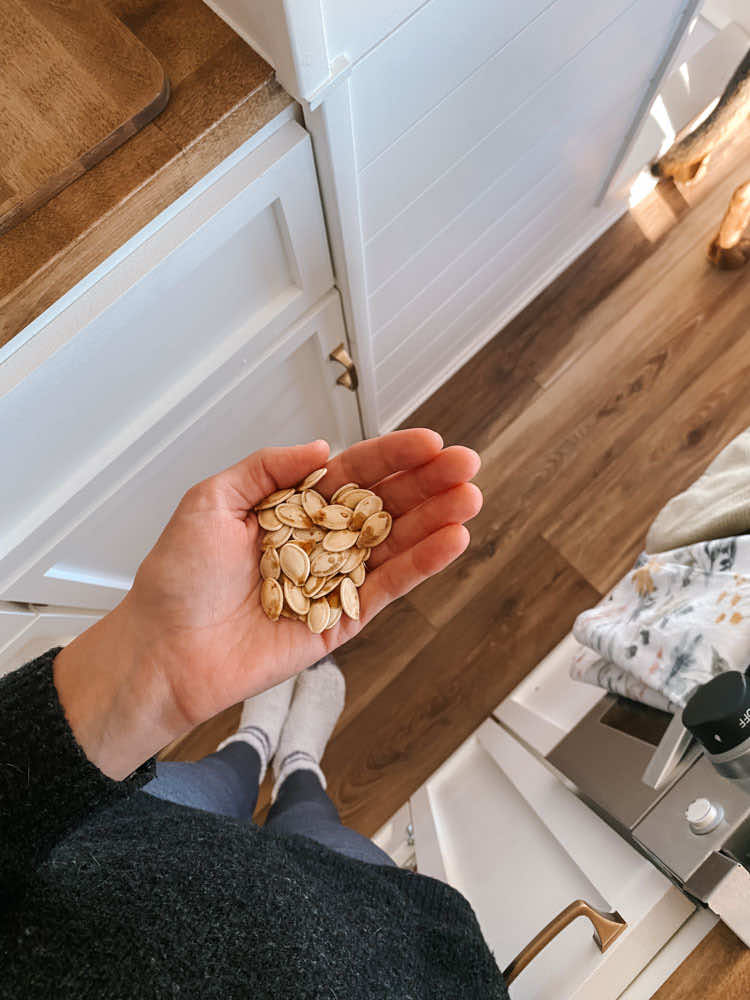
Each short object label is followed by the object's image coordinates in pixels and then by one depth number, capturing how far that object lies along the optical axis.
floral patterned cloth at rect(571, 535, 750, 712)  0.68
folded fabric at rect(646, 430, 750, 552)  0.79
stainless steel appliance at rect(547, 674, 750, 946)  0.55
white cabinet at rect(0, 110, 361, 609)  0.58
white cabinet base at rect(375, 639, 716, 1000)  0.60
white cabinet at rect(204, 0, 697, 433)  0.55
